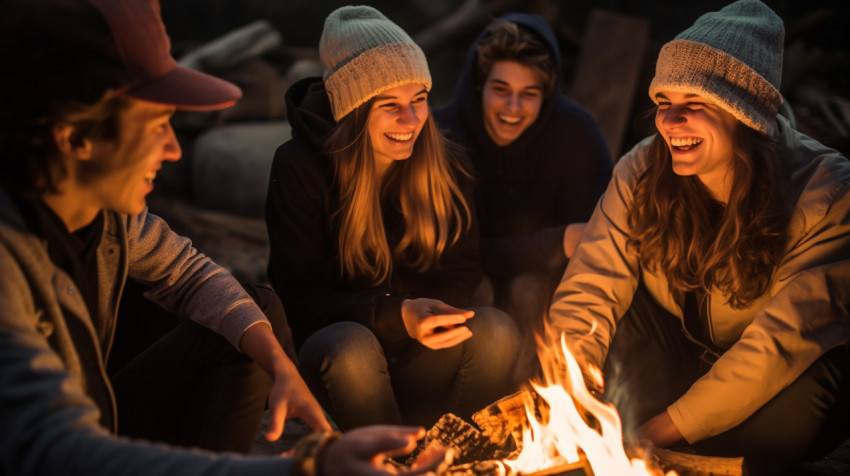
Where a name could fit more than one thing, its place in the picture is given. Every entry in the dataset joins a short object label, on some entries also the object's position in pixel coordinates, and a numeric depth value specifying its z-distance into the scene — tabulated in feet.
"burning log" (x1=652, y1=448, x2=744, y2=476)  6.66
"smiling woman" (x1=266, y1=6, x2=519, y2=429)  8.71
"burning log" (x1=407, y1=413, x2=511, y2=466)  7.59
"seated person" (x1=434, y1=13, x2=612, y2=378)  10.99
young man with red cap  4.44
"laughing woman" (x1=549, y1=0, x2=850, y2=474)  7.45
